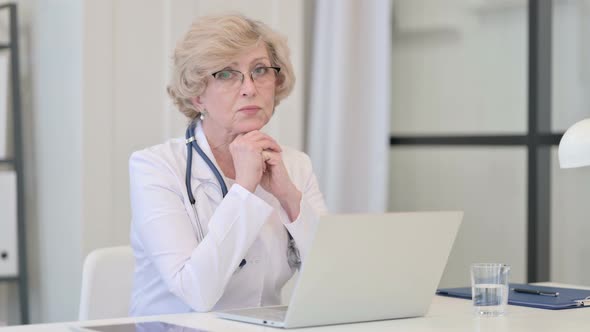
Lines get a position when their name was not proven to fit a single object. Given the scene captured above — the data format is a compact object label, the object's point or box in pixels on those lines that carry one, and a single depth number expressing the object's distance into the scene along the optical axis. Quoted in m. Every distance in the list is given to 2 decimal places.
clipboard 4.15
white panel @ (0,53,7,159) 6.78
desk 3.44
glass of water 3.71
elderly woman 4.15
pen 4.44
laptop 3.30
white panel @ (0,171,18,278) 6.75
